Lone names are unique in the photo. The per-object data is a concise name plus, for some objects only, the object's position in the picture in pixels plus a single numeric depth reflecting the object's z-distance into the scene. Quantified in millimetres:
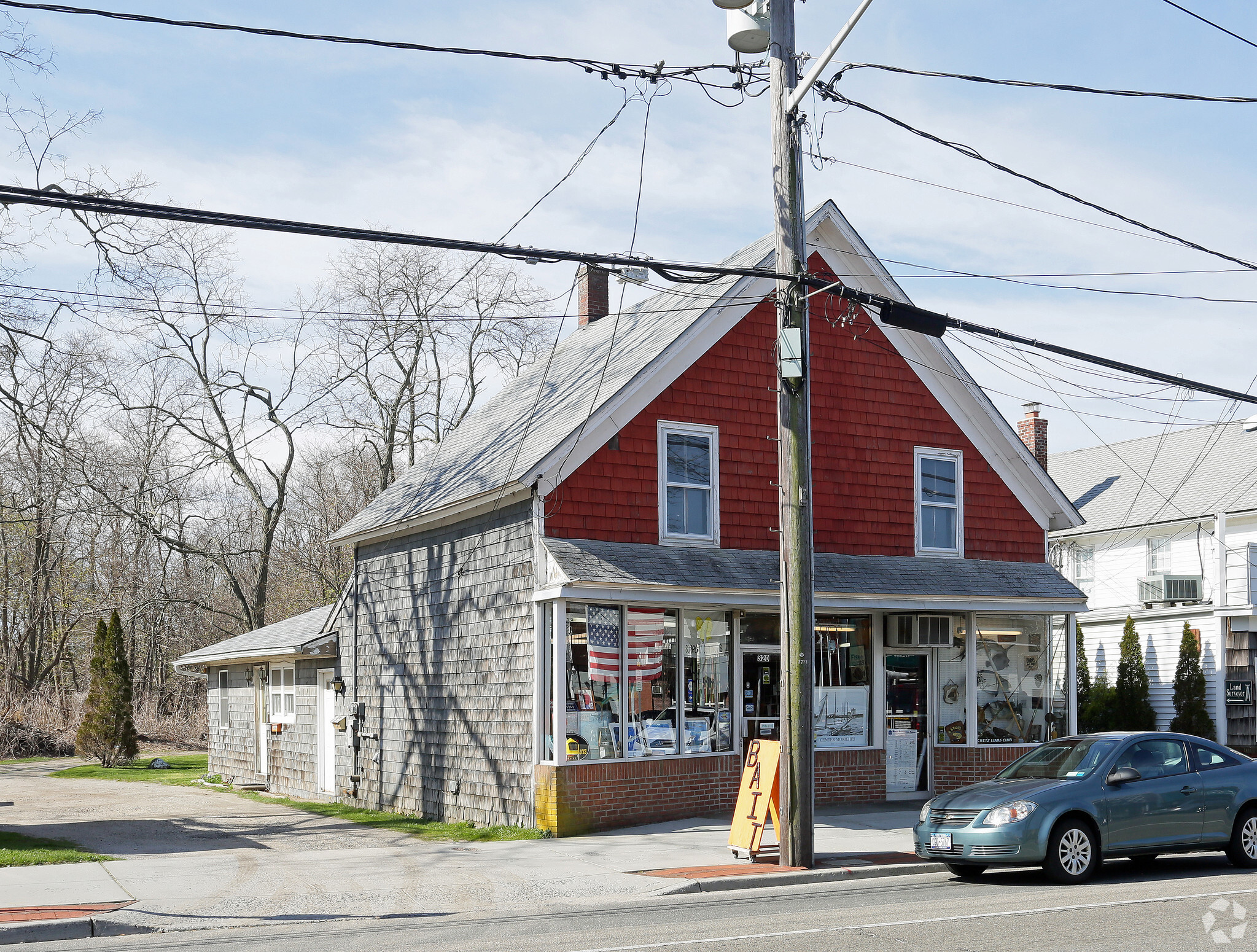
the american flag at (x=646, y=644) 17141
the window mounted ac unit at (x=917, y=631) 19500
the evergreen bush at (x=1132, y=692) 29219
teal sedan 11773
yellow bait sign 13375
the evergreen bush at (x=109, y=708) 34594
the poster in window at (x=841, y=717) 19062
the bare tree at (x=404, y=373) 44938
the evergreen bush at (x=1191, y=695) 28594
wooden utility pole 13133
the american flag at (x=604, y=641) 16719
